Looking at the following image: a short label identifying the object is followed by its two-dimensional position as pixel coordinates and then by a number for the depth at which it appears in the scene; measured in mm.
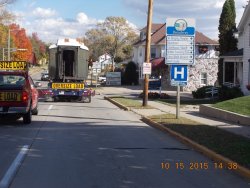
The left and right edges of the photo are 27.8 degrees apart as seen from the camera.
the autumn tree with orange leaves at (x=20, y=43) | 101750
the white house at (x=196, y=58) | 53875
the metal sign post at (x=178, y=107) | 18656
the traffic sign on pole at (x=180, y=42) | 18375
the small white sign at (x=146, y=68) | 26098
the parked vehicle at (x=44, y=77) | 80538
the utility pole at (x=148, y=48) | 26156
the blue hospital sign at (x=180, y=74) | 18688
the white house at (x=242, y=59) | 33719
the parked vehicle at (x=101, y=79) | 81038
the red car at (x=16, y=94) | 16516
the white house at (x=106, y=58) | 109250
